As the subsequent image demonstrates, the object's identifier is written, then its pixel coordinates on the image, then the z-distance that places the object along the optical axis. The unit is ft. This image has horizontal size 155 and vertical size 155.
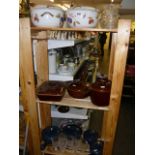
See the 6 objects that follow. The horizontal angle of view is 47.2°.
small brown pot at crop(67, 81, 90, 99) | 4.35
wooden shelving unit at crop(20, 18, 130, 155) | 3.47
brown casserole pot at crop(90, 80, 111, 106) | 3.97
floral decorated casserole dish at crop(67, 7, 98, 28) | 3.38
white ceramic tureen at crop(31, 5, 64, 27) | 3.44
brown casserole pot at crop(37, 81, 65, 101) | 4.25
